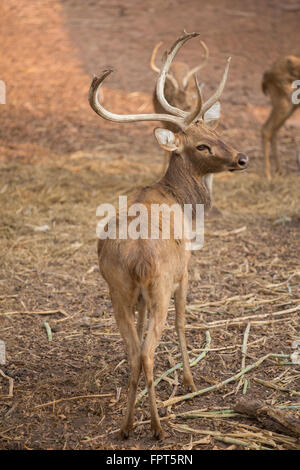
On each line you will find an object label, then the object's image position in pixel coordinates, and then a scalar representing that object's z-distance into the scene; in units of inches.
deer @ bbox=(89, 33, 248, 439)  268.1
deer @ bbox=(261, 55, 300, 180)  716.7
